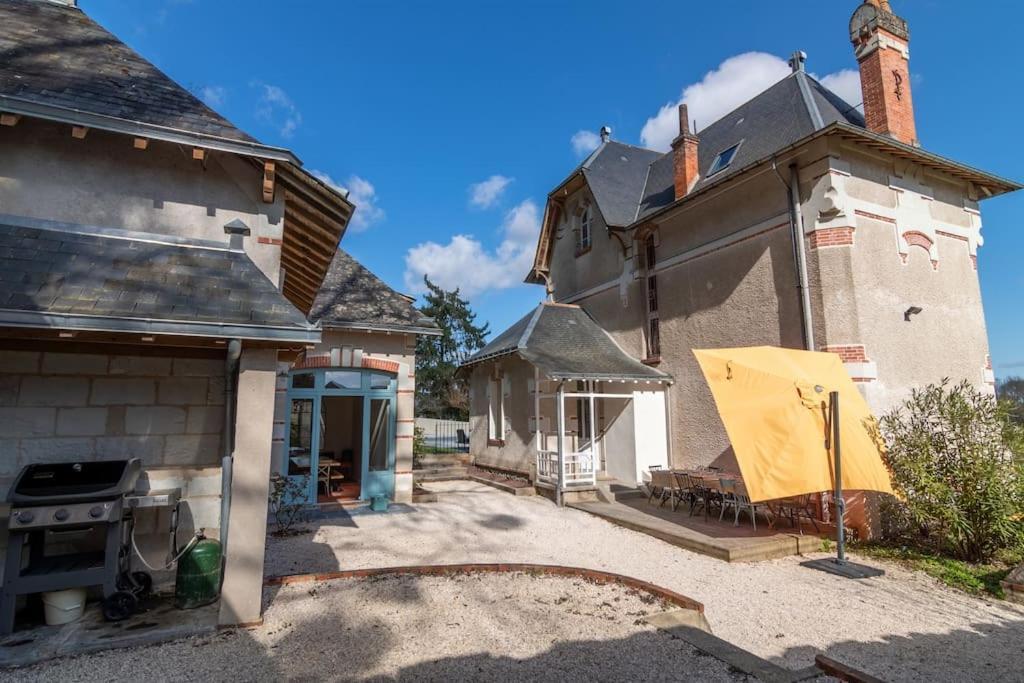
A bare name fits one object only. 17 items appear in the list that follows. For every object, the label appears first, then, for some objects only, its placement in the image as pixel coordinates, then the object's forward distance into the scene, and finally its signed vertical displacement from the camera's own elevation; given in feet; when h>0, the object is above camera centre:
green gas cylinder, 14.07 -4.32
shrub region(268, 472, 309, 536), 25.93 -4.60
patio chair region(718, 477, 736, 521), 27.02 -4.23
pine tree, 100.89 +12.58
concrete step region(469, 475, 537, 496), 37.29 -5.37
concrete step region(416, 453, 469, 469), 47.06 -4.10
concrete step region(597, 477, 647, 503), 35.04 -5.33
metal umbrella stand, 20.76 -4.99
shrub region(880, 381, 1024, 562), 20.80 -2.57
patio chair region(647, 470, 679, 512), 30.89 -4.58
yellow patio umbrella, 20.72 -0.51
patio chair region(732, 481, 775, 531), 26.74 -4.74
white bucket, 12.96 -4.71
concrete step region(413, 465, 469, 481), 44.93 -5.10
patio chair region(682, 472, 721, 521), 28.91 -4.45
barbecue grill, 12.29 -2.64
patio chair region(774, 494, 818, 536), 26.35 -5.00
